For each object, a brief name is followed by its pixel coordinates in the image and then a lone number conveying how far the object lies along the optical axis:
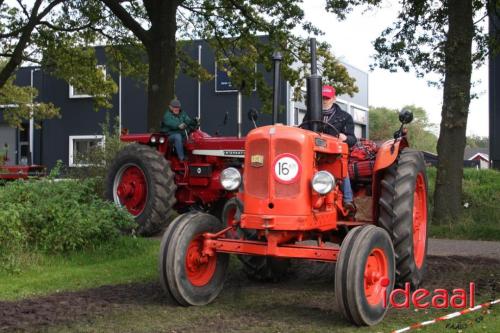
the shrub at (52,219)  8.68
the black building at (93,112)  32.62
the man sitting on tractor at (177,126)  12.19
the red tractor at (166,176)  11.73
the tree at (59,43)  20.97
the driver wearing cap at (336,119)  7.36
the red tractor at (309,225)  6.03
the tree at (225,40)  16.33
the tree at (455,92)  12.86
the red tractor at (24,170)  19.17
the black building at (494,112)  22.25
